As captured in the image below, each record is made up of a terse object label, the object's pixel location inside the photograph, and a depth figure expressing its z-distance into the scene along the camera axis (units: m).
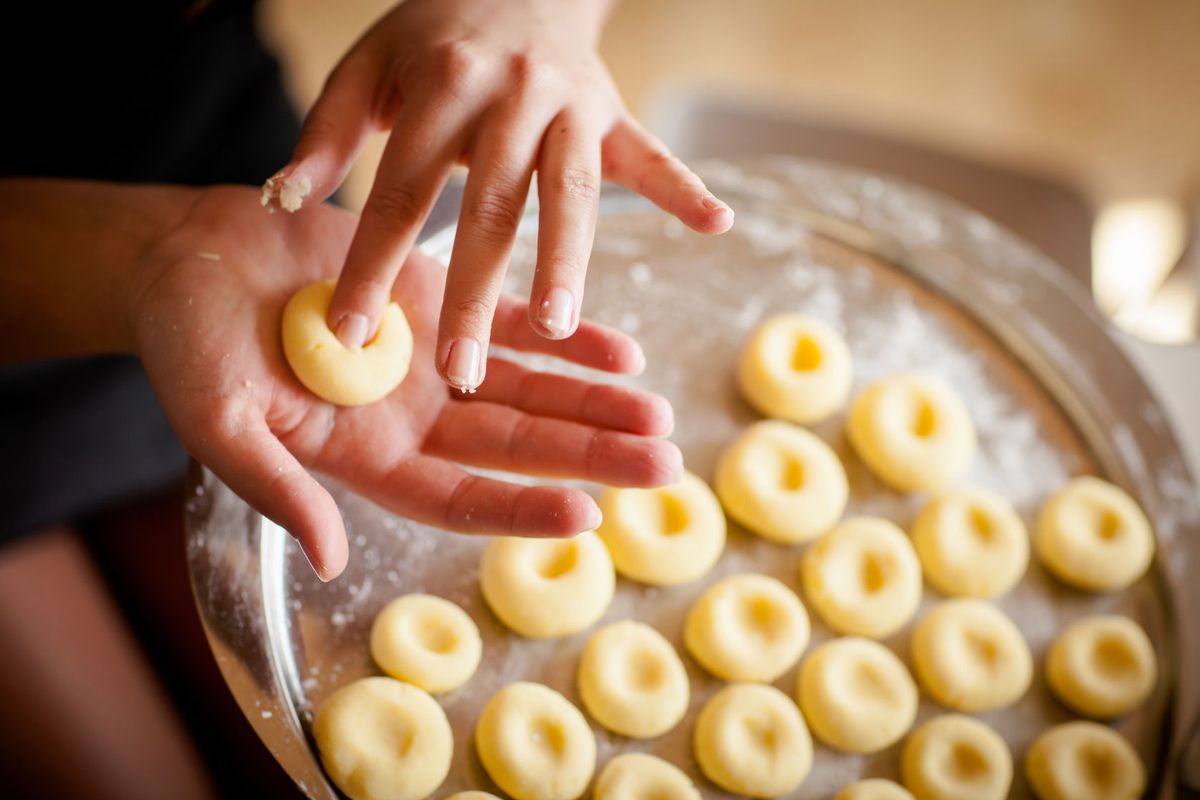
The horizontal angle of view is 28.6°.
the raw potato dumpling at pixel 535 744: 0.75
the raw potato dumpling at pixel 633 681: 0.76
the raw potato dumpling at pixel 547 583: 0.77
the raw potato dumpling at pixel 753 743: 0.76
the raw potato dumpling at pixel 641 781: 0.75
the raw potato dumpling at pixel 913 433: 0.82
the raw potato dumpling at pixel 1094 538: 0.81
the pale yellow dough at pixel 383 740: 0.73
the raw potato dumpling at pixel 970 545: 0.81
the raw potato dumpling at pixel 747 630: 0.78
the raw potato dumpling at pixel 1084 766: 0.77
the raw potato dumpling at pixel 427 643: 0.75
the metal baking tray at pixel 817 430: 0.76
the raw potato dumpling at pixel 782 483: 0.81
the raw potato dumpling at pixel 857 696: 0.78
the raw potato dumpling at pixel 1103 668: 0.79
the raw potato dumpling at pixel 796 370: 0.83
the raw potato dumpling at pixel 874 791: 0.76
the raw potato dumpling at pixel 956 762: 0.77
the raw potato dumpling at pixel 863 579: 0.80
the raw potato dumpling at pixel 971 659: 0.79
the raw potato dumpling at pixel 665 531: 0.79
